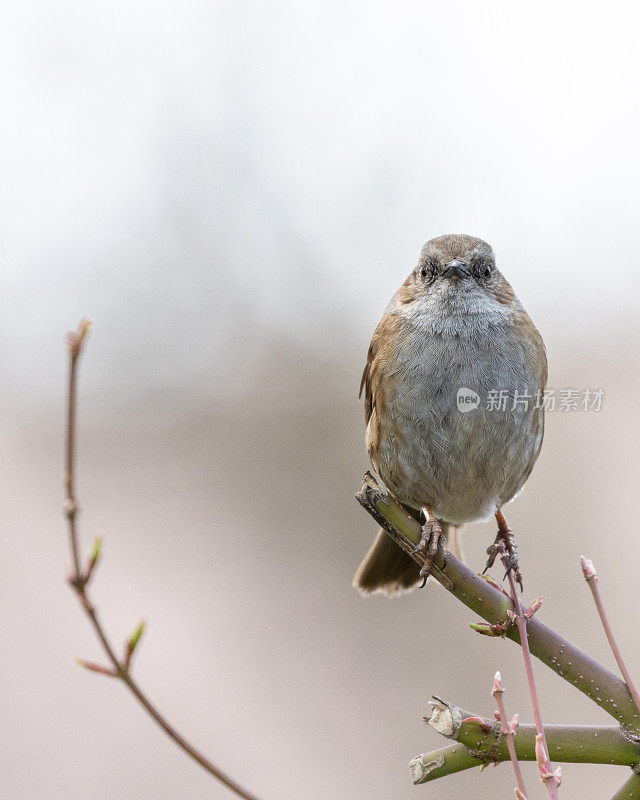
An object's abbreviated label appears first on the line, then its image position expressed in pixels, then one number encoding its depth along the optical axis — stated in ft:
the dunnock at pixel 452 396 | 14.29
